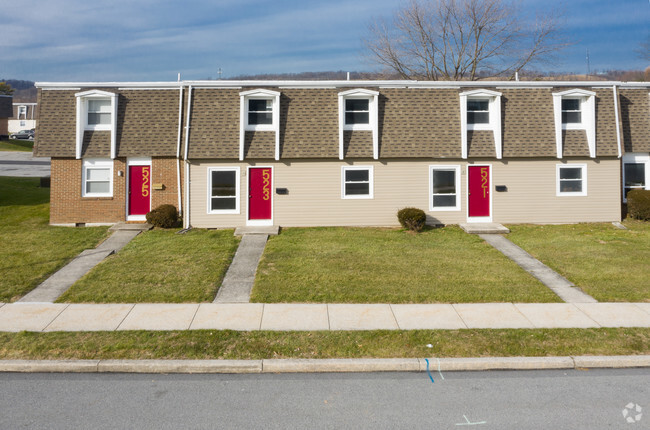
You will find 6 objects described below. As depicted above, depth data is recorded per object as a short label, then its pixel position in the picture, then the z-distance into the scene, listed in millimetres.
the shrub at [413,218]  18391
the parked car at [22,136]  72312
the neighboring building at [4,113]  62941
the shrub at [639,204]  19688
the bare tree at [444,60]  39562
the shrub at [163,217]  19144
